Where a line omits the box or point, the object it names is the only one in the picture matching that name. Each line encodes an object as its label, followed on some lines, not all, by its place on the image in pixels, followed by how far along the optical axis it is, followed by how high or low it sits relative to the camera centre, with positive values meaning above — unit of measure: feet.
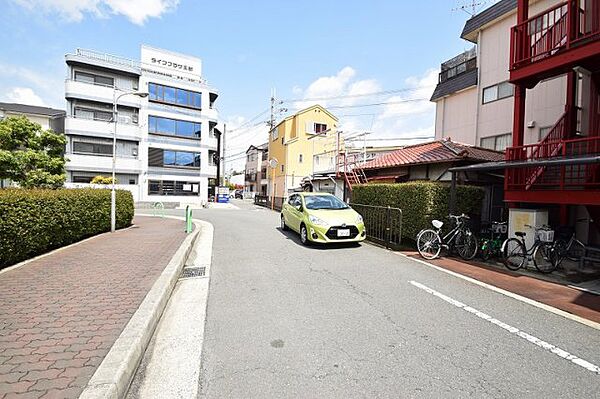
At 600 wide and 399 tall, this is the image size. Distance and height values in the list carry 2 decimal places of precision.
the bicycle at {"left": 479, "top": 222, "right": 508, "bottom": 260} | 24.70 -3.75
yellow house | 101.63 +17.25
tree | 54.39 +5.96
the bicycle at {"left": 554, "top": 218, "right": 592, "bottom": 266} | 22.08 -3.33
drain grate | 19.92 -5.33
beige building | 33.78 +14.36
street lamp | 35.17 -2.40
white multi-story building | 84.89 +20.19
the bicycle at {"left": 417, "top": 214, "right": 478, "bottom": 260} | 24.81 -3.37
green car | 27.35 -2.20
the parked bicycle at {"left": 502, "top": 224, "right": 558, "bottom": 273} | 21.58 -3.64
